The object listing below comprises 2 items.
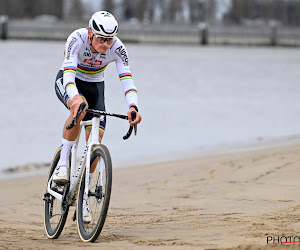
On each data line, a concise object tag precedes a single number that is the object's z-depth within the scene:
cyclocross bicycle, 11.33
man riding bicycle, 12.23
